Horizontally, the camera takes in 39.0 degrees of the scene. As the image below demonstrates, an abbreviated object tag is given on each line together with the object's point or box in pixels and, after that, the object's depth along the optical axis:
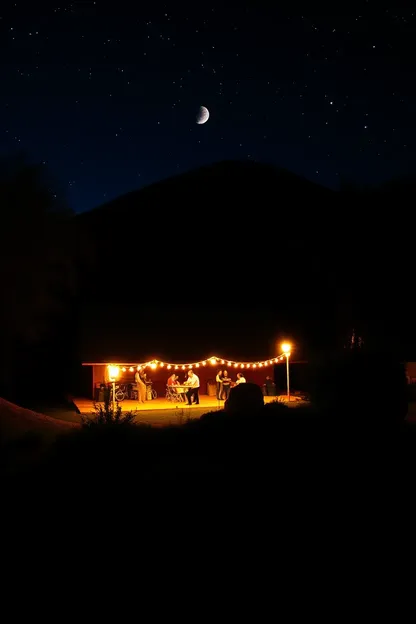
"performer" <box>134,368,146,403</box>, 21.67
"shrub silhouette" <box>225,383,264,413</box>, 11.91
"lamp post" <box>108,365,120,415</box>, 17.71
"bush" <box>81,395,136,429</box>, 9.14
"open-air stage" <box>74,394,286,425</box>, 16.16
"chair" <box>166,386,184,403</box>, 21.47
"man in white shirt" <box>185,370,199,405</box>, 20.48
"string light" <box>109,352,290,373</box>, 21.00
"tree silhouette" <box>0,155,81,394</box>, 17.20
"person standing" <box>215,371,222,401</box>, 21.53
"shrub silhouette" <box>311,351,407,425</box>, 10.77
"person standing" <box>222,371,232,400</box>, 21.45
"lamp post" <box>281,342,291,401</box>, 21.36
